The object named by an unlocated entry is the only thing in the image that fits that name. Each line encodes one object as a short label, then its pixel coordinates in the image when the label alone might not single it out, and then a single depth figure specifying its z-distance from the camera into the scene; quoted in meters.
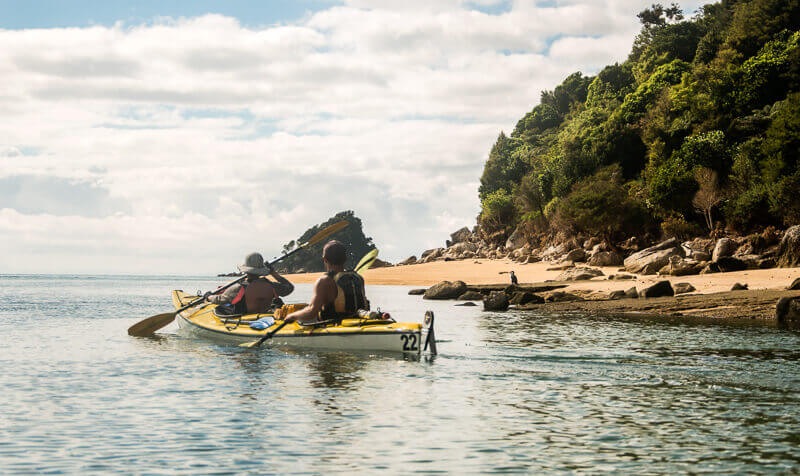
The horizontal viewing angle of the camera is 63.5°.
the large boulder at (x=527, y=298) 31.47
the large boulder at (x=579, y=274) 39.00
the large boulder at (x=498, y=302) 29.44
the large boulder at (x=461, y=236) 99.53
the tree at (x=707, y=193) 42.66
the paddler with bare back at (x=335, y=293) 13.45
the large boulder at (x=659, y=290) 26.52
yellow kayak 13.45
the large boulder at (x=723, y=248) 35.81
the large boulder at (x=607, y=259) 46.62
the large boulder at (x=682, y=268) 33.97
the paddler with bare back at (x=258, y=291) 16.78
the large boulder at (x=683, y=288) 27.45
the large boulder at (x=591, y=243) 53.61
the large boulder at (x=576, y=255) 51.22
